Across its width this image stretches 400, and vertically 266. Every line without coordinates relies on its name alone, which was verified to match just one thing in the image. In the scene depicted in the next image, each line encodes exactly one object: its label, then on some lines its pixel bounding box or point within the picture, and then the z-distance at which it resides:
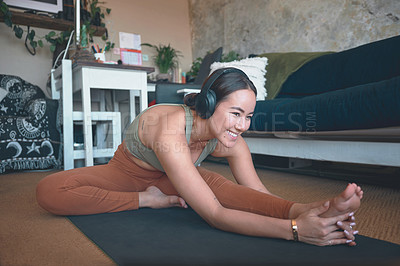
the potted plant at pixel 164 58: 3.99
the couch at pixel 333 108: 1.26
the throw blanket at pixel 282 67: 2.31
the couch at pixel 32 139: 2.12
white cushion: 2.33
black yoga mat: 0.64
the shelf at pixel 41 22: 3.23
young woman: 0.70
